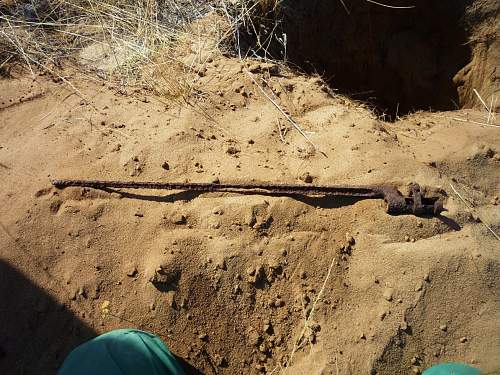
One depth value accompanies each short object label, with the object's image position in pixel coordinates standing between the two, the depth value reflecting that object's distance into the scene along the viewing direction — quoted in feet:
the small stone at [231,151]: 2.02
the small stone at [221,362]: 1.65
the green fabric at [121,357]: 1.40
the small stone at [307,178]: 1.90
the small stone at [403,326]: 1.62
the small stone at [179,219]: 1.83
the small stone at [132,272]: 1.76
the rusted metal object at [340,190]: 1.77
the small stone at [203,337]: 1.67
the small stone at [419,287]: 1.67
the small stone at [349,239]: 1.76
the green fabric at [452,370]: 1.52
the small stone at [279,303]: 1.69
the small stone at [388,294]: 1.66
